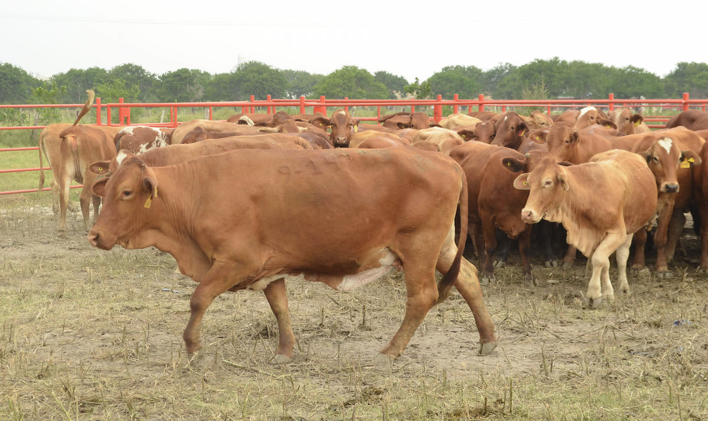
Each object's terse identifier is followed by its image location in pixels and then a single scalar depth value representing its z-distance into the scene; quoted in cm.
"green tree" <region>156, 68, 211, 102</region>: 7169
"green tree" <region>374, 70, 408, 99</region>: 9462
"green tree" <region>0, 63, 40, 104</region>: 6612
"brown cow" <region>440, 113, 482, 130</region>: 1461
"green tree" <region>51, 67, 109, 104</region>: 7669
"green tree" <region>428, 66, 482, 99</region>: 8538
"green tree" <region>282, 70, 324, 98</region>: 10775
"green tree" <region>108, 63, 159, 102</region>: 7600
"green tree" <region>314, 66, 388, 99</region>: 7512
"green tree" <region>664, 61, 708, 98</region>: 7862
